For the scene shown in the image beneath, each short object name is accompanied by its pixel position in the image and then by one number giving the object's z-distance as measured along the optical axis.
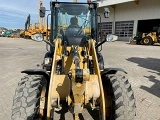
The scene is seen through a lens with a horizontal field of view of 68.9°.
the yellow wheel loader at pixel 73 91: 1.65
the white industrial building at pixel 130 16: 14.49
